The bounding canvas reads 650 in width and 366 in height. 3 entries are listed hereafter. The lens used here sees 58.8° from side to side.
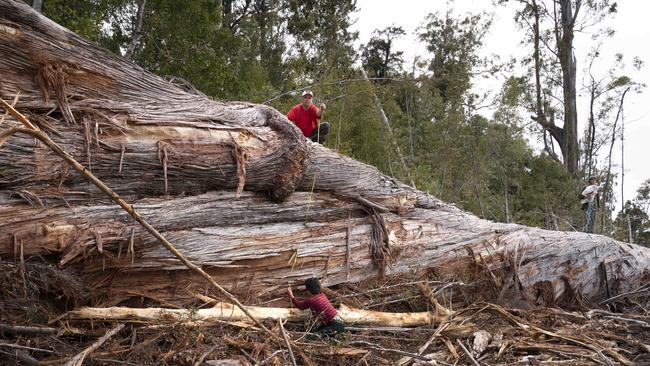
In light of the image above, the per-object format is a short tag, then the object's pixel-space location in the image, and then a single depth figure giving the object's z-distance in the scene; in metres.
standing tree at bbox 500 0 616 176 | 23.56
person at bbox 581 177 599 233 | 12.16
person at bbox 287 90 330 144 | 8.00
